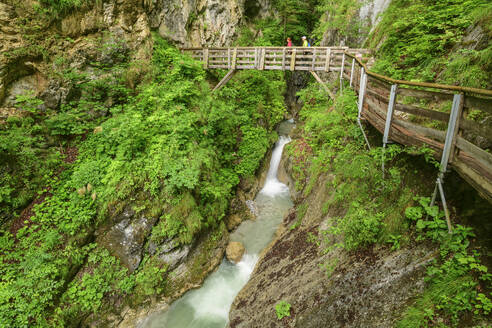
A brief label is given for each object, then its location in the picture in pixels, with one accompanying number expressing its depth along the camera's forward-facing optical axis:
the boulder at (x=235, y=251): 8.77
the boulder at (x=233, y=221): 10.06
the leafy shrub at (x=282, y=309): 4.89
